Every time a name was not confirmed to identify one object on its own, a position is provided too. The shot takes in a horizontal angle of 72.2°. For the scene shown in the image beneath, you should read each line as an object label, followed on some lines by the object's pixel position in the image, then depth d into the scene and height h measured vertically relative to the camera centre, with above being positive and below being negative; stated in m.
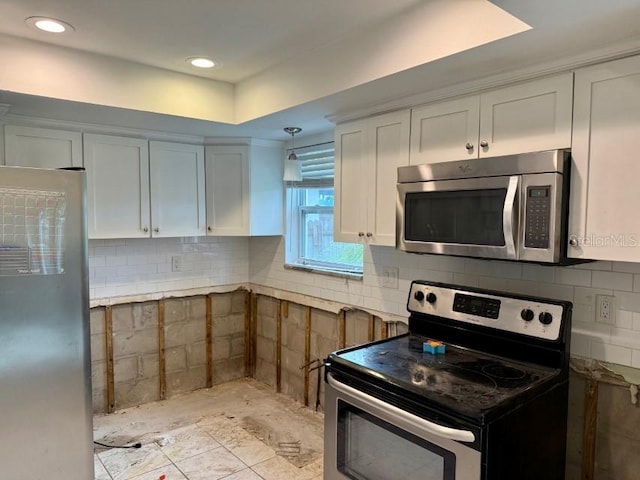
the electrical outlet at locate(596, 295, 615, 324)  1.80 -0.38
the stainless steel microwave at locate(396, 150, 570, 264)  1.62 +0.03
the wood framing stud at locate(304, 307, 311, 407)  3.38 -1.05
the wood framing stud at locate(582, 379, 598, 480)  1.86 -0.90
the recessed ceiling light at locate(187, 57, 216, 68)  2.47 +0.87
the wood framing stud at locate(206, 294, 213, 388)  3.80 -1.08
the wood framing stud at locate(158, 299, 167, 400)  3.55 -1.15
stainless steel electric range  1.49 -0.67
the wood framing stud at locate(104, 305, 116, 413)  3.29 -1.07
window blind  3.28 +0.39
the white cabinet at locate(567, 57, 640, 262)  1.50 +0.19
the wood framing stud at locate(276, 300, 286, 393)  3.68 -1.11
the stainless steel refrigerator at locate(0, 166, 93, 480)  1.93 -0.52
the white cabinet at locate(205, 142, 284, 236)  3.49 +0.20
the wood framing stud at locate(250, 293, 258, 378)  3.96 -1.08
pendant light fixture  3.12 +0.33
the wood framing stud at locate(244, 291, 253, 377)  3.99 -1.03
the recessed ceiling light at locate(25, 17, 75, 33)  1.98 +0.87
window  3.25 -0.06
